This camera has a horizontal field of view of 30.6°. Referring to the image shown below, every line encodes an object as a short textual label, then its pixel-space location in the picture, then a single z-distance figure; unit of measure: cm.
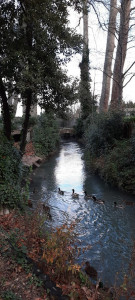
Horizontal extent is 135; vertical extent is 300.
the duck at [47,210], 688
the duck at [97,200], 858
